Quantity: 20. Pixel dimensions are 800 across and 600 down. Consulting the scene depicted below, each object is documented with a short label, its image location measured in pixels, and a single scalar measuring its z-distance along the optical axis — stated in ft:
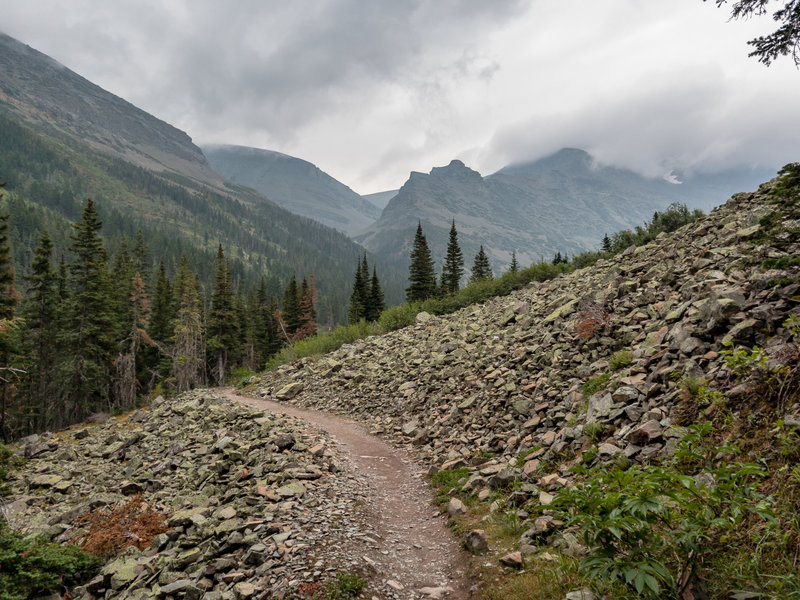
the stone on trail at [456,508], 26.11
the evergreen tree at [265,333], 204.13
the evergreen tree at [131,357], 126.52
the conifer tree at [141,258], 215.51
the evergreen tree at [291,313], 197.88
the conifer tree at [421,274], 182.19
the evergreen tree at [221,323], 159.84
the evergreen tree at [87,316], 111.34
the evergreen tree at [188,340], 139.44
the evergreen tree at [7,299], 80.79
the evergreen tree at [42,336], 108.58
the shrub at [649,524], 10.29
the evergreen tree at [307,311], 189.30
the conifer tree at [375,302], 186.39
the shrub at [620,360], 30.86
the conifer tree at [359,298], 186.53
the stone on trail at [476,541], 21.03
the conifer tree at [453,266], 191.86
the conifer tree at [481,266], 197.87
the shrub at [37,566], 25.40
